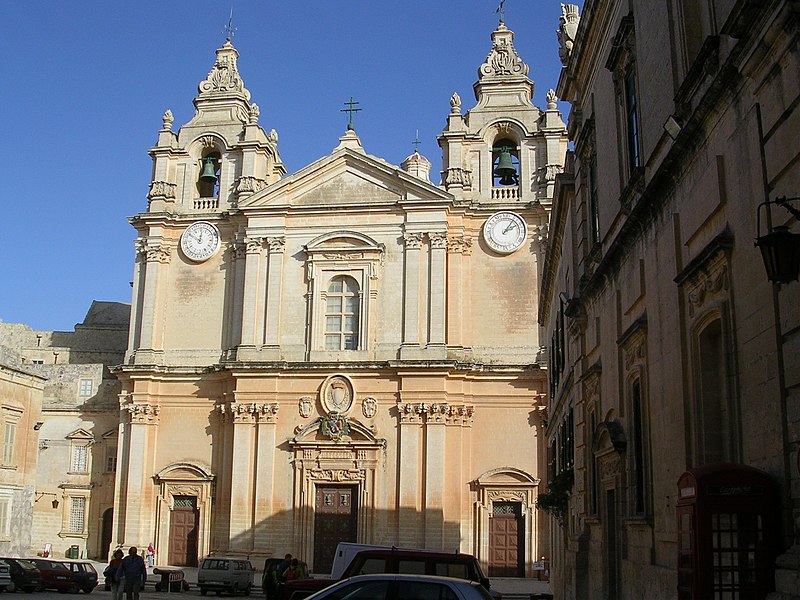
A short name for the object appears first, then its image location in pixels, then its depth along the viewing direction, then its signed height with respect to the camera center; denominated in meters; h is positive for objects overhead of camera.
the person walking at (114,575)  18.30 -1.52
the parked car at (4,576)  24.84 -1.90
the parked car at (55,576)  26.72 -2.02
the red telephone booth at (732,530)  8.48 -0.15
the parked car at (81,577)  27.38 -2.10
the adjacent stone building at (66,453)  37.78 +2.06
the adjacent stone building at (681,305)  8.52 +2.64
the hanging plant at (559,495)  21.95 +0.36
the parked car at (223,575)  27.45 -2.00
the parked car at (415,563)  13.85 -0.79
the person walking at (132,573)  18.03 -1.28
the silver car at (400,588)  9.53 -0.80
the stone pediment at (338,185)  38.12 +12.75
